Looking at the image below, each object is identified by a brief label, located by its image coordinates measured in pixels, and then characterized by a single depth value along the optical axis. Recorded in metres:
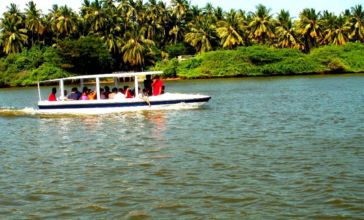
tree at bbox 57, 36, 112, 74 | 73.06
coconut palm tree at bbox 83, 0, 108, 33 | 79.50
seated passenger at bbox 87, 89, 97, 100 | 26.70
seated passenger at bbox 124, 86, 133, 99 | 26.53
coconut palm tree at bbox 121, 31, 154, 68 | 76.75
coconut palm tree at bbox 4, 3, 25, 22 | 78.56
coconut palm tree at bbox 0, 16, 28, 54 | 76.44
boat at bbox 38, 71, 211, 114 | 25.95
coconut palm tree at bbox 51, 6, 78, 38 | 77.44
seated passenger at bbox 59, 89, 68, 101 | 26.83
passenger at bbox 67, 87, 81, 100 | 26.84
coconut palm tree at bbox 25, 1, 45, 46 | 77.50
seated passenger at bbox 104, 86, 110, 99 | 26.92
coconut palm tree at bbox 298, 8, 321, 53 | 80.31
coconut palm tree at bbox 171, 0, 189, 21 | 89.00
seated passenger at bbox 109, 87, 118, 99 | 26.69
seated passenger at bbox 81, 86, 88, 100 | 26.75
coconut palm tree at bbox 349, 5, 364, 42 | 81.88
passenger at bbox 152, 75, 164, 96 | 26.64
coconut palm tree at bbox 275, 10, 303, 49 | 82.38
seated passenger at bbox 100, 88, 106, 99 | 26.80
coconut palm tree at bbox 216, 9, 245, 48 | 81.19
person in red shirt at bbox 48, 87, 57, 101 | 26.91
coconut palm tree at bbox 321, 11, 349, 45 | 81.44
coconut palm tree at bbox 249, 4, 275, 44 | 81.44
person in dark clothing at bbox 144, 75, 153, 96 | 27.22
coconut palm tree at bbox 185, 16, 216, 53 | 83.19
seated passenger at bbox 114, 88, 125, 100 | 26.38
